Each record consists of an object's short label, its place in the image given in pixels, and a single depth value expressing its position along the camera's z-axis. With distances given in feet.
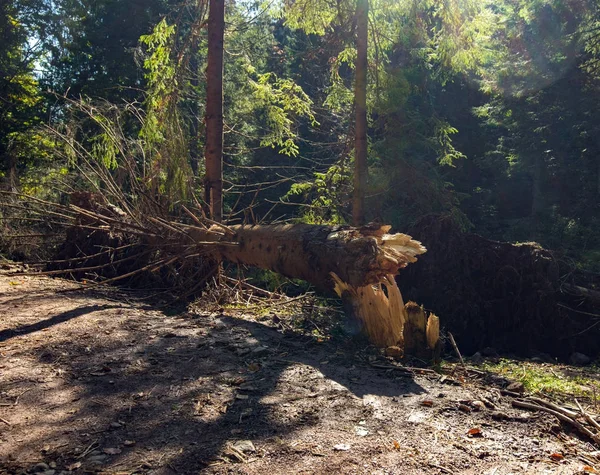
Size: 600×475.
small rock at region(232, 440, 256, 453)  10.17
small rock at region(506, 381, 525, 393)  13.75
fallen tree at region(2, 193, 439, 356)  17.65
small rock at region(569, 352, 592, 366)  23.45
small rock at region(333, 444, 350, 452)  10.28
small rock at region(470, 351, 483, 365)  19.57
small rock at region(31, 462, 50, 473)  9.33
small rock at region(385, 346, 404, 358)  16.85
